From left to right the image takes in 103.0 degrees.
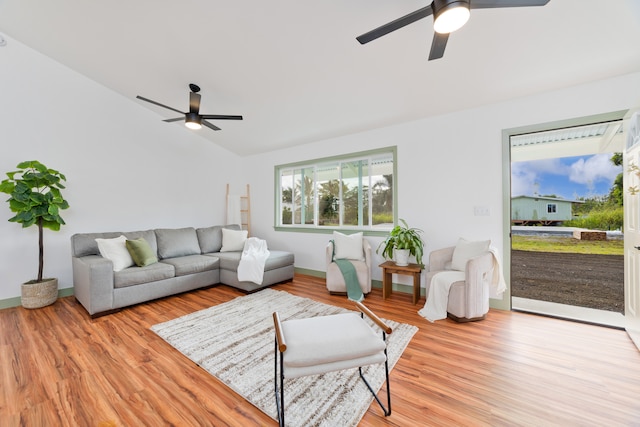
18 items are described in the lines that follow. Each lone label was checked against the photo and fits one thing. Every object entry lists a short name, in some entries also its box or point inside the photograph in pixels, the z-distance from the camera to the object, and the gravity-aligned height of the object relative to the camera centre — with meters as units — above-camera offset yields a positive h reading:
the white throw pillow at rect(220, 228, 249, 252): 4.80 -0.40
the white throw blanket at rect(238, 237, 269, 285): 3.79 -0.74
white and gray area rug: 1.61 -1.18
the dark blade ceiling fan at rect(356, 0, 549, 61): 1.53 +1.29
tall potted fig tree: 3.07 +0.16
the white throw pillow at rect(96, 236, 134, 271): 3.35 -0.46
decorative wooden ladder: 5.96 +0.18
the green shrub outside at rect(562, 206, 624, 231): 5.57 +0.03
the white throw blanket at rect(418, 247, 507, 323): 2.91 -0.81
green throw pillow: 3.54 -0.48
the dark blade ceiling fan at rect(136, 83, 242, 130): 3.25 +1.33
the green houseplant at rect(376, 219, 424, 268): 3.51 -0.32
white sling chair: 1.38 -0.73
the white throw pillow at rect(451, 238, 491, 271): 2.98 -0.38
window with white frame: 4.25 +0.52
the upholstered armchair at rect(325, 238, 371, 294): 3.69 -0.75
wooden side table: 3.31 -0.70
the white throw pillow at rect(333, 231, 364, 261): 3.90 -0.43
